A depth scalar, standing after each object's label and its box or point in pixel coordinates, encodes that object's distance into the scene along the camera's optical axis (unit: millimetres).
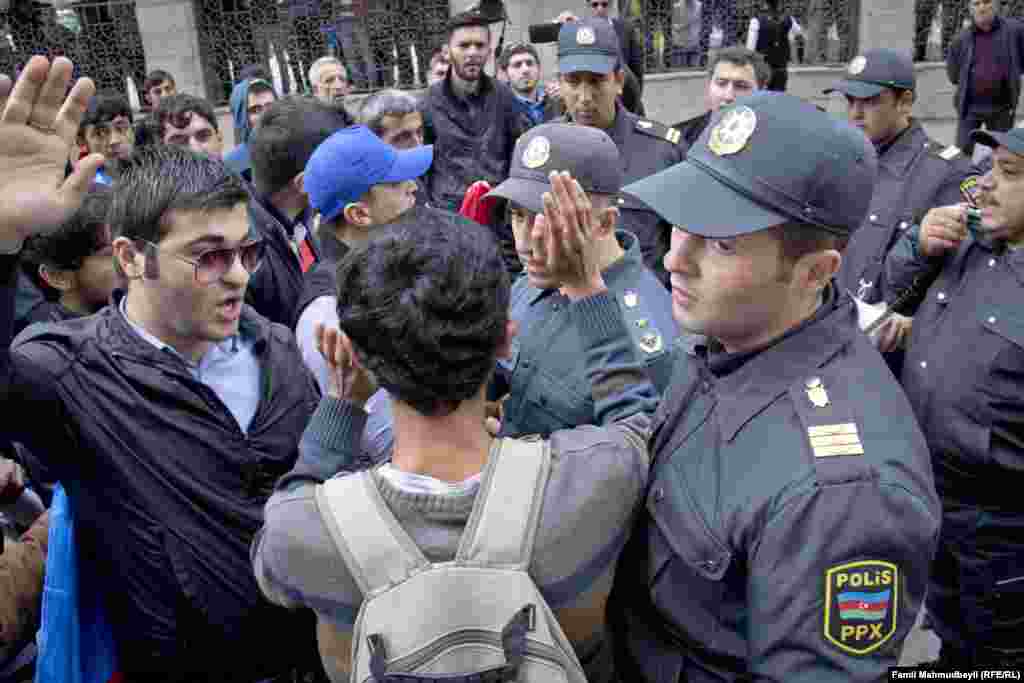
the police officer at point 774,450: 1470
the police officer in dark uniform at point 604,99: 5078
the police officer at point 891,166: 4164
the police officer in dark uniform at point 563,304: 2490
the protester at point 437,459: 1544
